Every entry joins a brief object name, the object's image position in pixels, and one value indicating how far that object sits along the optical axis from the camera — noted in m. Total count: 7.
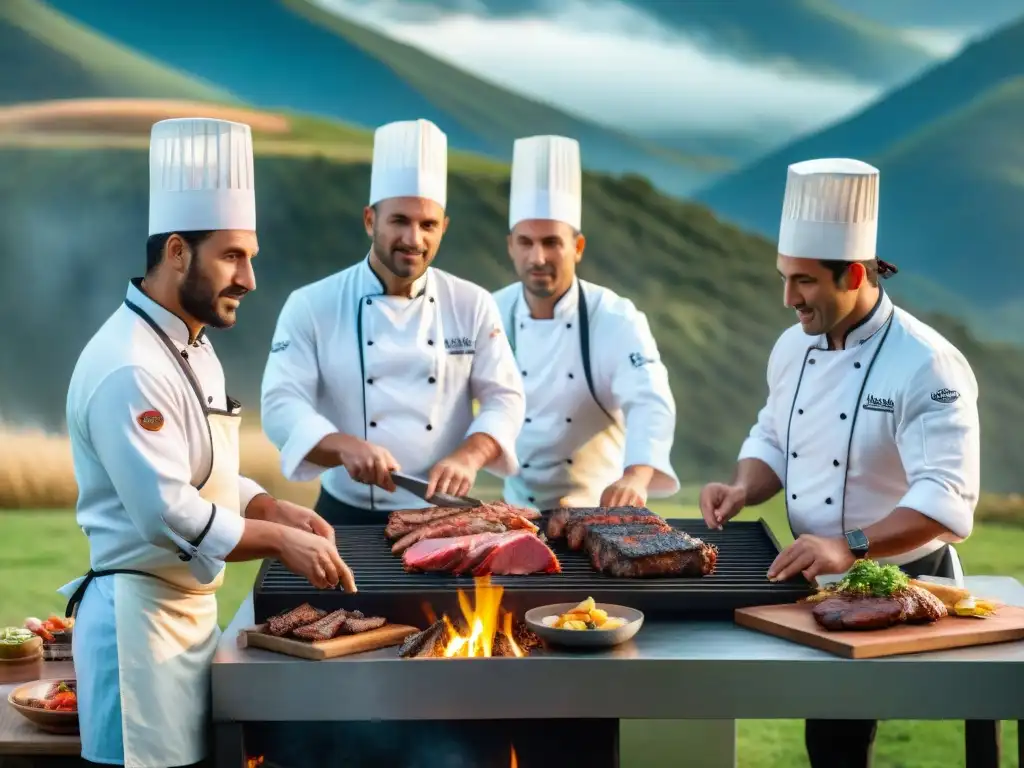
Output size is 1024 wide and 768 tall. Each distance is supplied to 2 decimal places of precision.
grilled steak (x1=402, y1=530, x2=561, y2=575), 3.36
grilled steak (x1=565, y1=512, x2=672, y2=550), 3.63
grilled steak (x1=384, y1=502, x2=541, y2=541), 3.79
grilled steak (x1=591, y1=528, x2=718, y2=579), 3.31
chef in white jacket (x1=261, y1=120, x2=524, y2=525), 4.45
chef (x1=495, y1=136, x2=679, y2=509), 5.06
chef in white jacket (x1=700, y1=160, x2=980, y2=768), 3.47
